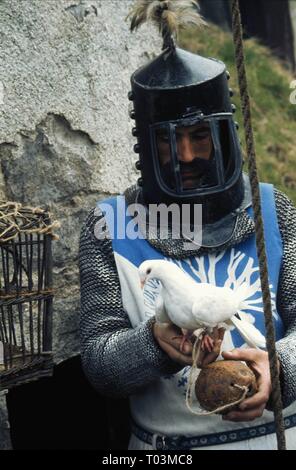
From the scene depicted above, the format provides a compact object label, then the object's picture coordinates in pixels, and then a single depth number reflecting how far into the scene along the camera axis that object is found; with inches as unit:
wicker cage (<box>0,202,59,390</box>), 117.7
